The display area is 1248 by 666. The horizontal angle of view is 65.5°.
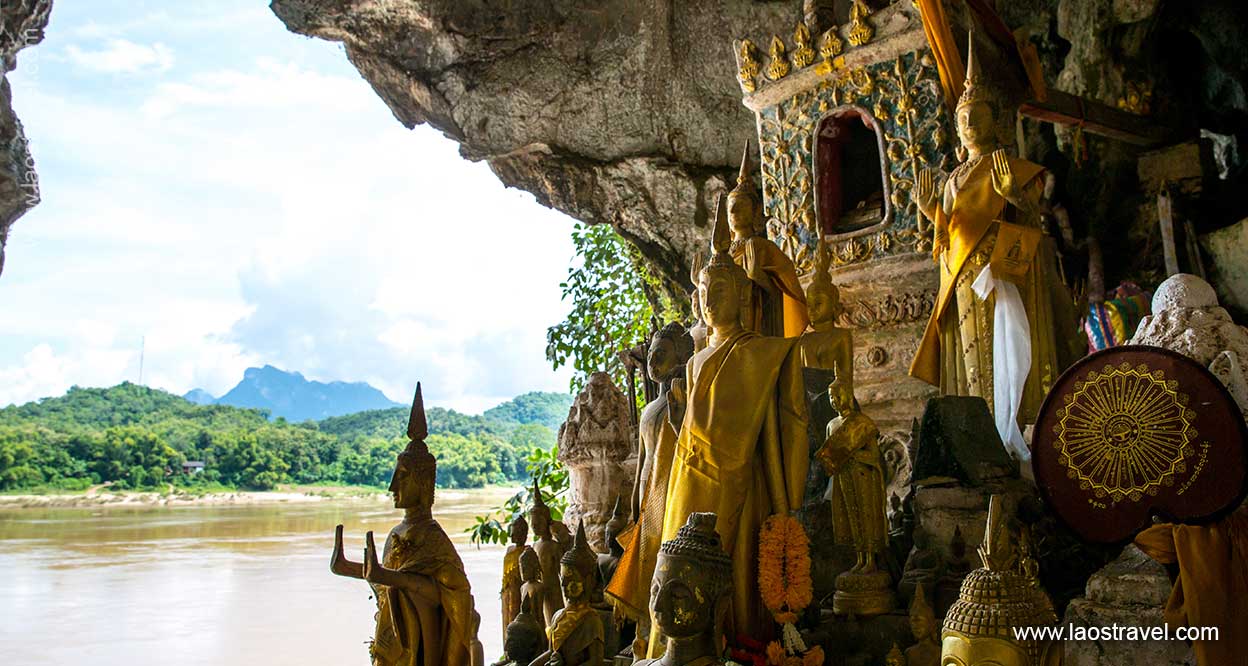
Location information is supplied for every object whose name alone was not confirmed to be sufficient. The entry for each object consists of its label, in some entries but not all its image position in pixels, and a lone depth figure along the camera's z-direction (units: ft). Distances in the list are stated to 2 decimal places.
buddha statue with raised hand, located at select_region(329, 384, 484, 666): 15.14
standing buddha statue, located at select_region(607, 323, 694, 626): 13.50
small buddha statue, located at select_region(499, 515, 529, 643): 17.72
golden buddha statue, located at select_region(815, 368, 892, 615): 12.28
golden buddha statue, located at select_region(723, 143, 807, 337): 16.10
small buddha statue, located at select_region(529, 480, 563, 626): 16.30
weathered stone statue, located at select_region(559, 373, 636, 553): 25.11
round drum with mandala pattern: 9.34
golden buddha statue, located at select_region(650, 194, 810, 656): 12.61
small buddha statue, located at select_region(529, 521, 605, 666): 14.29
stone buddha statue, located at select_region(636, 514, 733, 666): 10.25
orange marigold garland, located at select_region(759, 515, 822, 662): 11.75
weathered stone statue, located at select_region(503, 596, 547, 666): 15.57
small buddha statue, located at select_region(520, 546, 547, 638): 16.25
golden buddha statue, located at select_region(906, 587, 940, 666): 10.92
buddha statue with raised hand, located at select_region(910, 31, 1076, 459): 16.39
